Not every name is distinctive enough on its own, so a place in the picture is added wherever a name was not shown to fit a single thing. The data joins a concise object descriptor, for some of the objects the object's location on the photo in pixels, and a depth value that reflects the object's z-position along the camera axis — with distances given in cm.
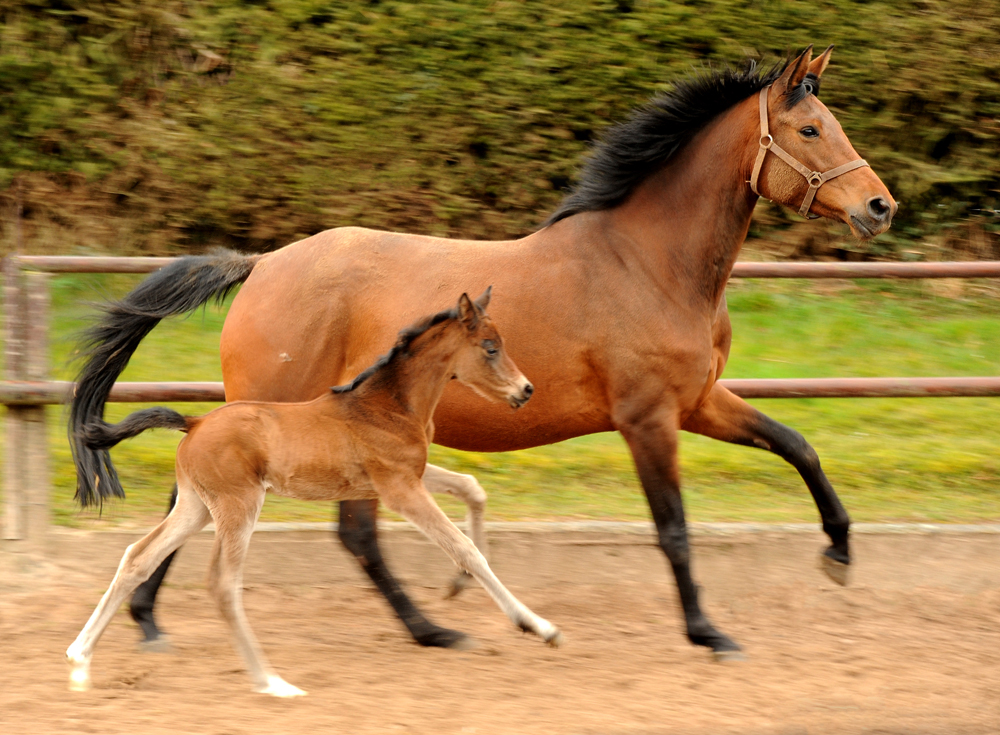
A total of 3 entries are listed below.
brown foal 773
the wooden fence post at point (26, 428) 1013
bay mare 879
